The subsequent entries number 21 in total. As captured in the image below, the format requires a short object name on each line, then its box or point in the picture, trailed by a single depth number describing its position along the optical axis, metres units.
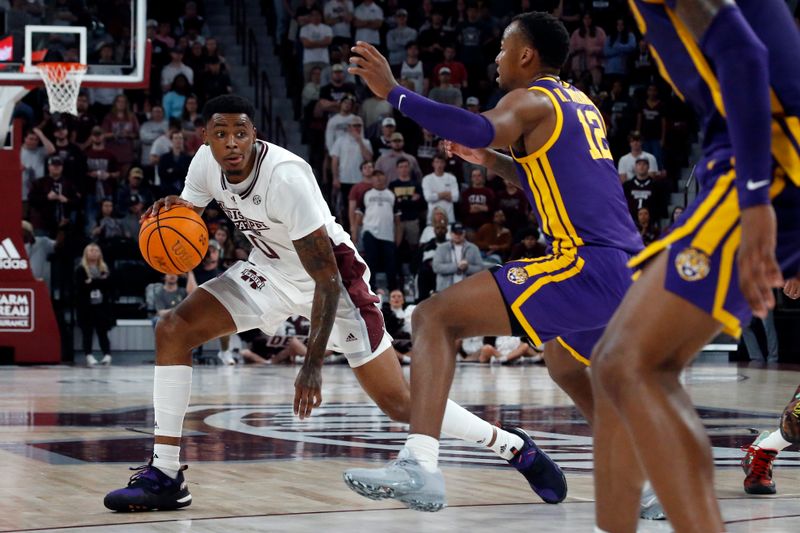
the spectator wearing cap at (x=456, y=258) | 16.70
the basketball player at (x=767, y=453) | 5.48
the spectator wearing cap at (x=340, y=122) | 18.73
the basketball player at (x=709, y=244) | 2.90
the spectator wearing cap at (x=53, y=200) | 16.53
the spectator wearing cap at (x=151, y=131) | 18.14
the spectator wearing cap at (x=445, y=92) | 19.42
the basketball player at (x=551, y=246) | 4.67
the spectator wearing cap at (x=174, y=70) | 19.06
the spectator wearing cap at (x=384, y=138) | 18.72
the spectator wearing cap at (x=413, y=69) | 19.97
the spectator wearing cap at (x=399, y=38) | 20.98
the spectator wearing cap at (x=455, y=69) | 20.18
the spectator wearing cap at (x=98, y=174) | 17.09
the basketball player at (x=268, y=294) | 5.23
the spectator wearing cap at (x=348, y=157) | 18.44
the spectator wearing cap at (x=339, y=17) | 20.84
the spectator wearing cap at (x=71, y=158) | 16.70
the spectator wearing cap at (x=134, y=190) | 16.97
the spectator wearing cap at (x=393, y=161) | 18.00
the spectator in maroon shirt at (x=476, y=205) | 18.11
